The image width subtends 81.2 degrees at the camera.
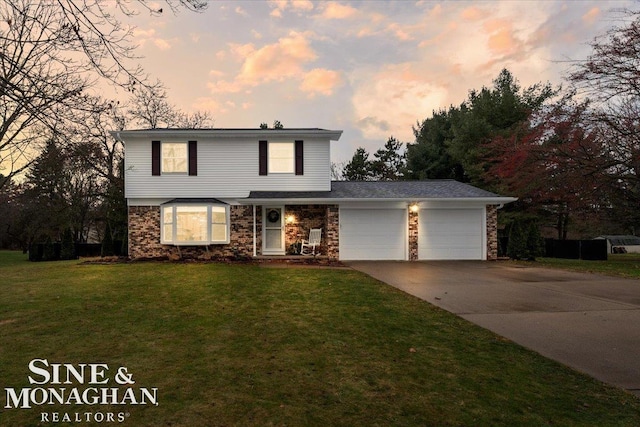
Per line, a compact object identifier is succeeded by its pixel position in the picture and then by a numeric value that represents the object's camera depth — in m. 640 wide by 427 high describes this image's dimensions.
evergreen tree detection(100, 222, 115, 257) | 20.15
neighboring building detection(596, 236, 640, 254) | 34.16
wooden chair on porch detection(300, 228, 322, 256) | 14.53
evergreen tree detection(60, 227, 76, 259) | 20.08
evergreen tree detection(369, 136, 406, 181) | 36.94
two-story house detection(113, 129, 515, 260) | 14.48
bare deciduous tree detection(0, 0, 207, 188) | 3.89
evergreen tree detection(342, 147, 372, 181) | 35.97
